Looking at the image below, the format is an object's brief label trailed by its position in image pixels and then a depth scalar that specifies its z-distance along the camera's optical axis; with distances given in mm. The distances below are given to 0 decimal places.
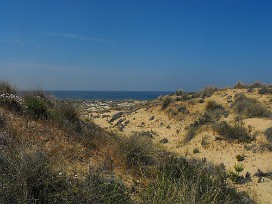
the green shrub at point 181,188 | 4005
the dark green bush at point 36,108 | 7811
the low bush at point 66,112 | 8546
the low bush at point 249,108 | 16619
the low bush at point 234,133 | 13484
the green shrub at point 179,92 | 26872
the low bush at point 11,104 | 7699
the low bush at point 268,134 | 13058
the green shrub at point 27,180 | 3818
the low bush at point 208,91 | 23736
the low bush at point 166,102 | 23147
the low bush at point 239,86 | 25713
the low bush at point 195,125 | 15263
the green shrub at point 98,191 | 4071
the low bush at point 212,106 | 19796
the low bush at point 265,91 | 21458
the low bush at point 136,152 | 6665
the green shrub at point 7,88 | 9234
